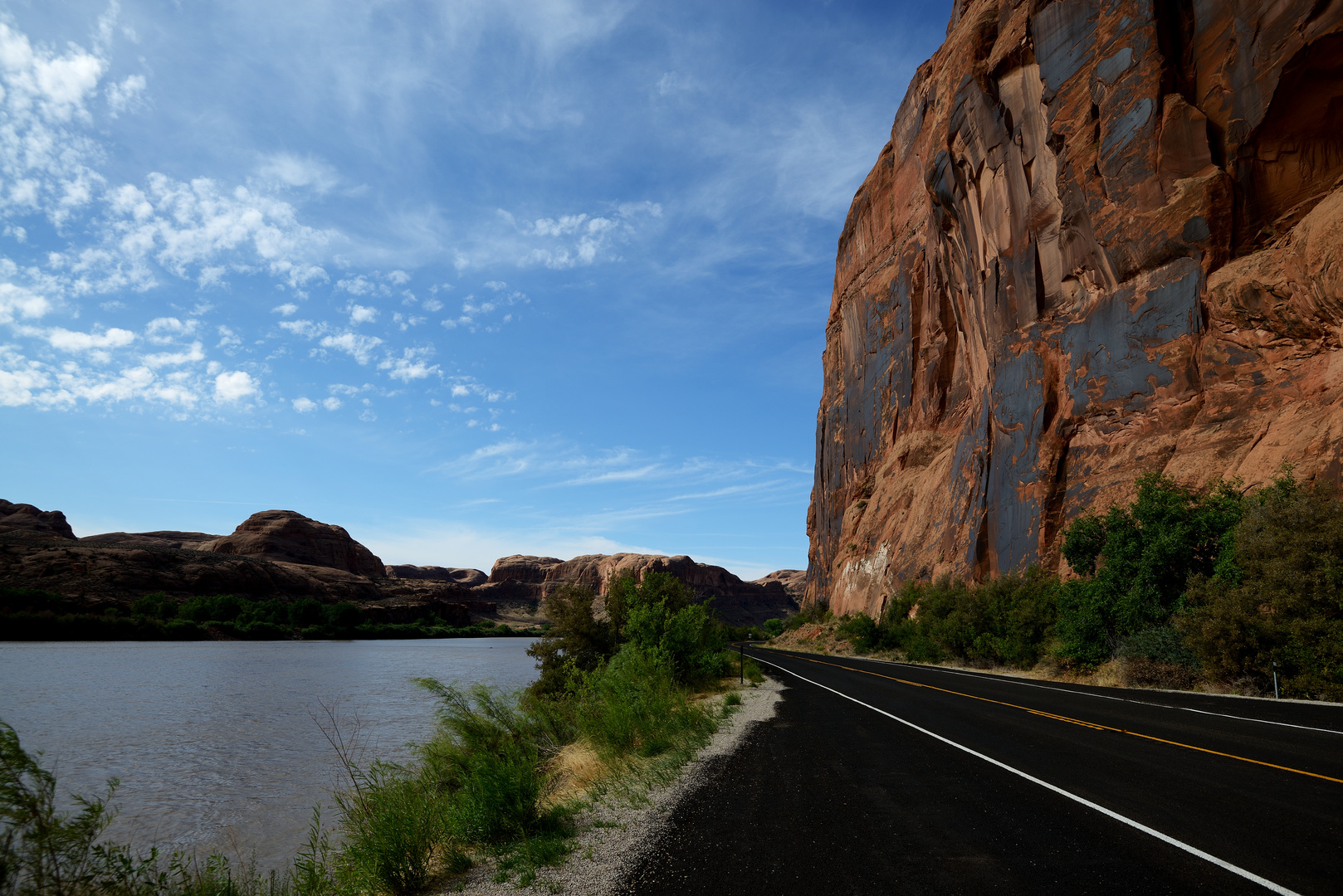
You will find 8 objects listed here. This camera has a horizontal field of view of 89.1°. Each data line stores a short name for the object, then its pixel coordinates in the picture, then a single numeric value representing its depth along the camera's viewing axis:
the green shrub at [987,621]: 27.75
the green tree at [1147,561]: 20.44
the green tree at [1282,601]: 15.14
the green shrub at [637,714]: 11.24
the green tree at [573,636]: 24.48
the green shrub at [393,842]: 5.80
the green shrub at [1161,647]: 18.91
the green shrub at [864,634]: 47.31
